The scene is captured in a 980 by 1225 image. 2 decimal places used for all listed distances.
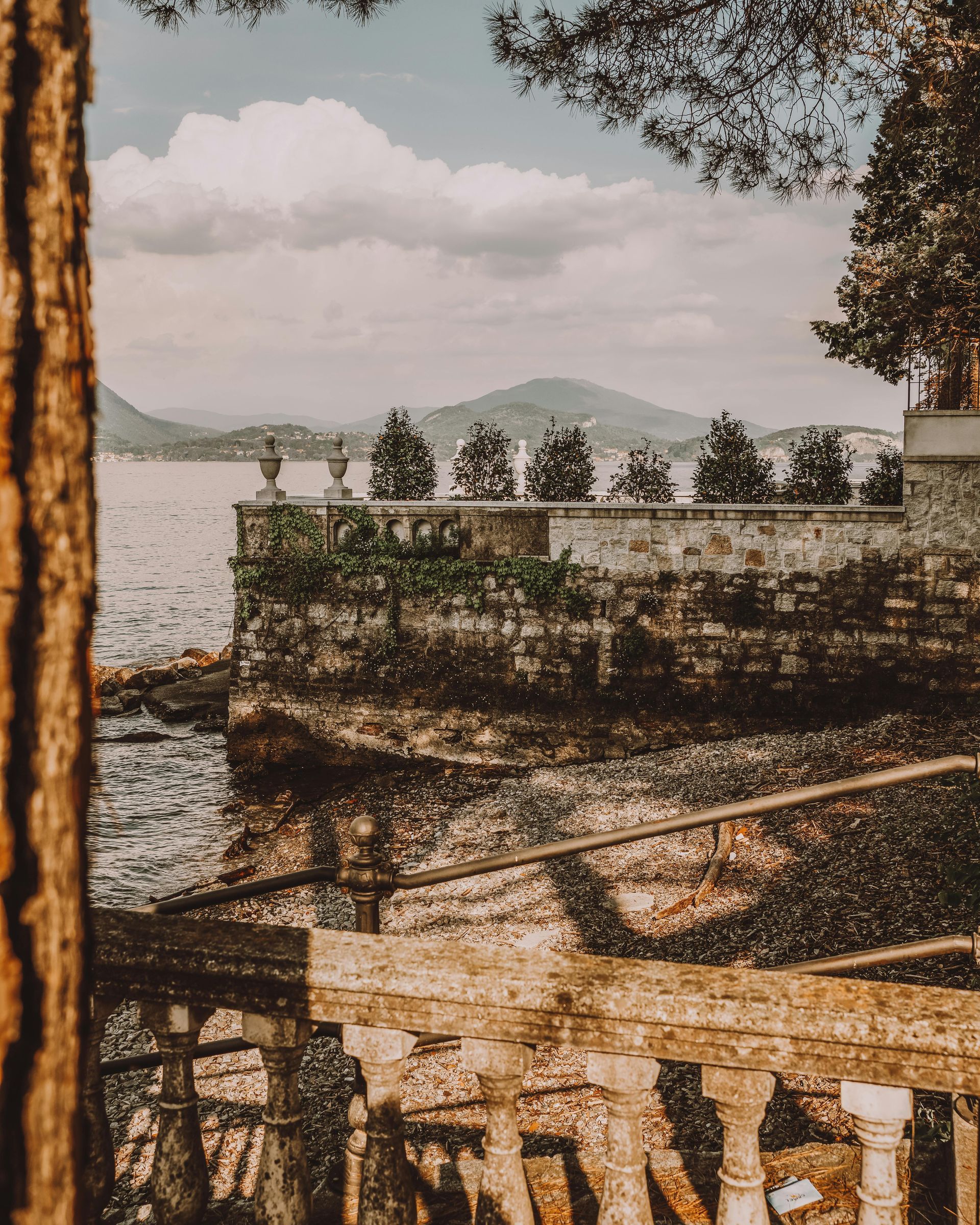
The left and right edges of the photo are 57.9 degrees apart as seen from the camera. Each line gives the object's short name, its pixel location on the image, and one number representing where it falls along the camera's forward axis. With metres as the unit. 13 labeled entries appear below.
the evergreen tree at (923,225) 5.15
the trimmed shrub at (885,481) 13.34
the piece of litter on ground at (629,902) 6.95
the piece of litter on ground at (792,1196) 2.29
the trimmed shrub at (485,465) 18.31
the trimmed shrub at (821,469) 15.30
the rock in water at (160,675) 19.41
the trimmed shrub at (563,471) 17.42
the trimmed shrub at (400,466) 18.58
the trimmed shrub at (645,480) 16.77
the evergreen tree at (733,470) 15.76
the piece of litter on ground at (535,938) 6.73
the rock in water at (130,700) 17.84
